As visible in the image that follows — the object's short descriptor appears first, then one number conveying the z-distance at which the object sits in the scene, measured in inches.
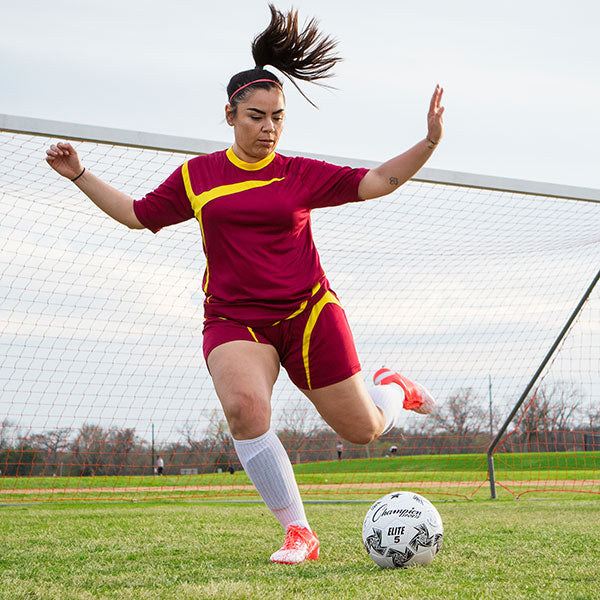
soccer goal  268.4
